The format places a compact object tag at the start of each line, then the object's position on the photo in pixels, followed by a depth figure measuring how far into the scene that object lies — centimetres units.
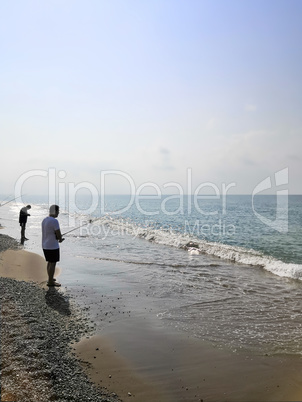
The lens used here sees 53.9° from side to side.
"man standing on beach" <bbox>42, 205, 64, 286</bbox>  771
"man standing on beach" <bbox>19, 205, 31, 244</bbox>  1498
